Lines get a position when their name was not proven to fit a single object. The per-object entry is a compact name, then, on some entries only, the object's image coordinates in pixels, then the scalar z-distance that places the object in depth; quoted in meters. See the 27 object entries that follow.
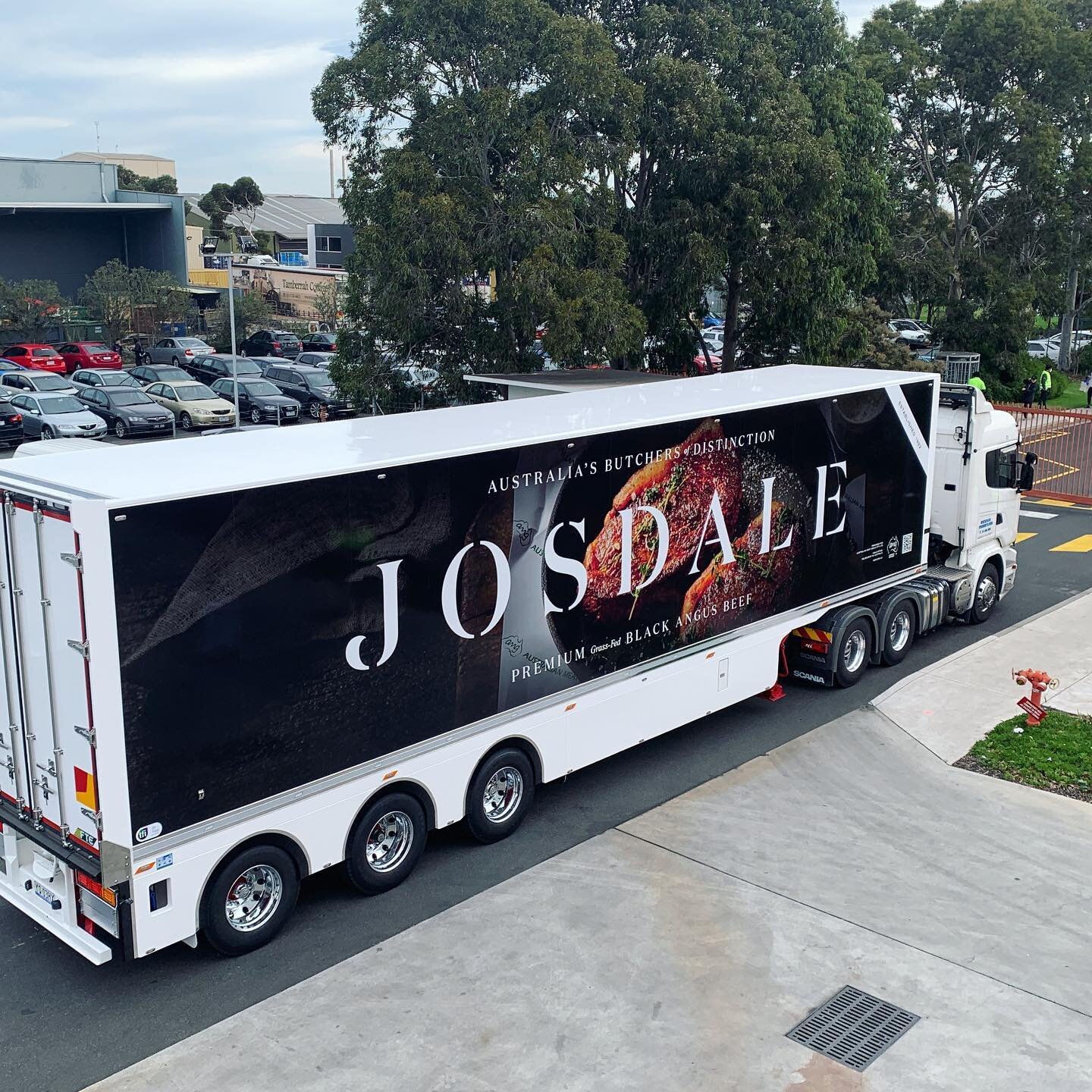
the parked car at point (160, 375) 38.25
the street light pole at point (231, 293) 31.41
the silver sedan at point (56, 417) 33.03
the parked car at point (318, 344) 50.62
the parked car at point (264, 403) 36.09
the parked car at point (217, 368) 41.97
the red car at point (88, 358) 48.38
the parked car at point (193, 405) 35.84
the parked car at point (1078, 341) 52.47
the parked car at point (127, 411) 34.06
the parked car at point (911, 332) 51.76
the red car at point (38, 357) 47.25
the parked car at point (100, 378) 38.59
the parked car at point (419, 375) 22.34
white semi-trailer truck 7.66
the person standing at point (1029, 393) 38.12
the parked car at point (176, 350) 48.03
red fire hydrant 13.09
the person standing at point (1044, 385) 35.59
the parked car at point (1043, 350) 52.44
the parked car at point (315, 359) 41.59
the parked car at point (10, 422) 33.41
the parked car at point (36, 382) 37.78
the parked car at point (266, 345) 53.41
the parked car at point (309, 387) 36.66
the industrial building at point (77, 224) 62.97
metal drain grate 7.56
